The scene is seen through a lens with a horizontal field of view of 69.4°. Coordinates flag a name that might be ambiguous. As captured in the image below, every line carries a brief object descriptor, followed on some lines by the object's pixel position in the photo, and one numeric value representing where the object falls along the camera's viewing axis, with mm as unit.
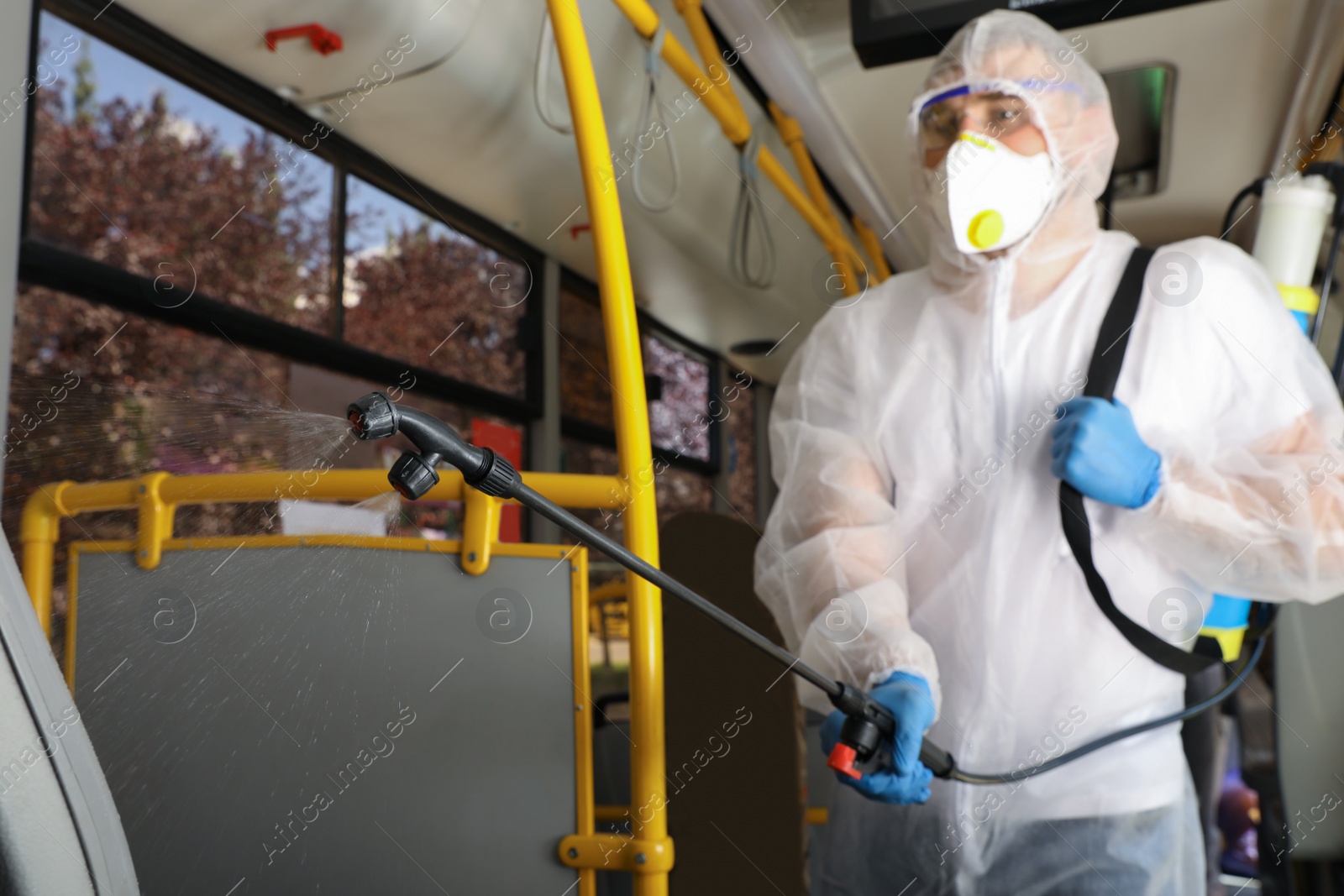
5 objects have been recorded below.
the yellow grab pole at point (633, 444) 1323
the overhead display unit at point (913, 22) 2160
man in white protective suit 1239
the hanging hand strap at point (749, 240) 3366
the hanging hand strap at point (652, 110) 2293
